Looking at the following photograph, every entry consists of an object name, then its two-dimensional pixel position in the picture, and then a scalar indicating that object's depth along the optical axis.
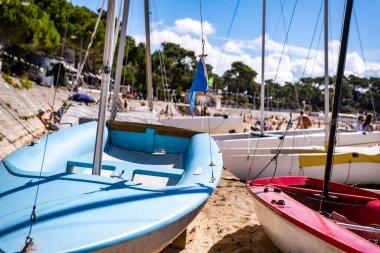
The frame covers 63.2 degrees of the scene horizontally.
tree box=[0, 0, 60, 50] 21.94
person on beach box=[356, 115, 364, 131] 13.48
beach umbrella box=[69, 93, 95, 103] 18.41
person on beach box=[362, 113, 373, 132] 12.16
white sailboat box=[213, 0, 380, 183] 7.51
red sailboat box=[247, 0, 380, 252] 2.85
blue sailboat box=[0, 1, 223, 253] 2.03
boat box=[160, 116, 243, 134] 15.01
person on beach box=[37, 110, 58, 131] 11.52
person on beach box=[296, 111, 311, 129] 12.42
